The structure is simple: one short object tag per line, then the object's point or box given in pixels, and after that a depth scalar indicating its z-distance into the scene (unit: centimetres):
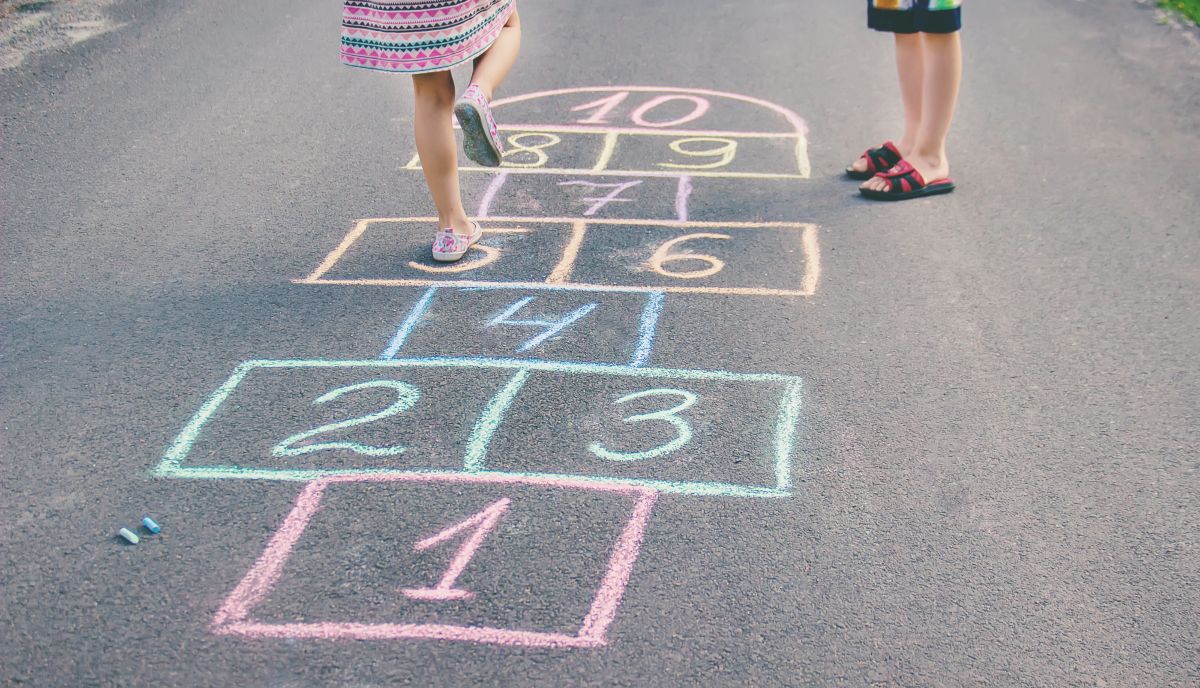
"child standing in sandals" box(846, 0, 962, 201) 507
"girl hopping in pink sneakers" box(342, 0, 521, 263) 409
